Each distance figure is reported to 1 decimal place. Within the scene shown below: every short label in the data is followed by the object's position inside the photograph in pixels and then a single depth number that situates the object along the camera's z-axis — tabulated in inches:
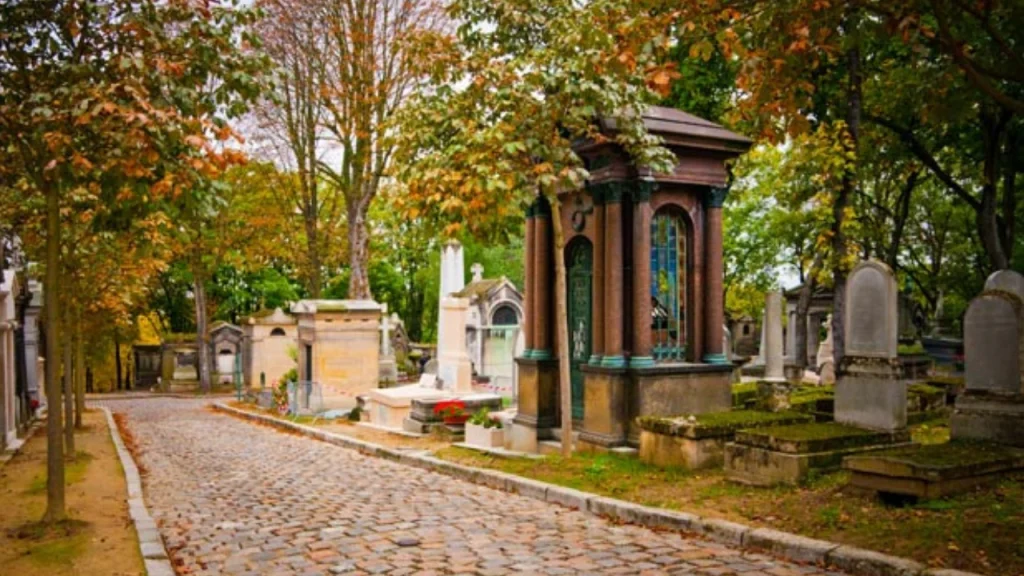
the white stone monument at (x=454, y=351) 776.9
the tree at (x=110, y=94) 279.8
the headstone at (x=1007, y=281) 435.8
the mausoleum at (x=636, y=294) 438.0
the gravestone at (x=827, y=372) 791.7
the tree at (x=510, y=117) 384.8
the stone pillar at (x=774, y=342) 687.7
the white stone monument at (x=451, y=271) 1252.5
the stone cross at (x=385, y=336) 1294.4
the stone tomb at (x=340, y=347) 885.2
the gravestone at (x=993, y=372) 350.9
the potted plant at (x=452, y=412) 615.2
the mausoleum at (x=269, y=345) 1259.8
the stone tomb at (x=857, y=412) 339.9
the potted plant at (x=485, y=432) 514.3
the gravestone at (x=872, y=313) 372.8
